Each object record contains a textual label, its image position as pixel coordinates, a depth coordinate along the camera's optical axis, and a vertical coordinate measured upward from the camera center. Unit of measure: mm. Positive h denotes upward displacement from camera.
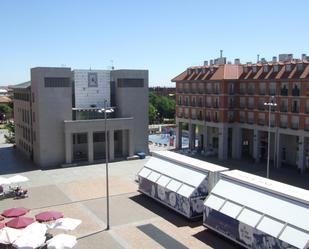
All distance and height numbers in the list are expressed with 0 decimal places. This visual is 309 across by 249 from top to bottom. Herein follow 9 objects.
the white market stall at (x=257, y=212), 20172 -7156
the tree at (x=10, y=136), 70000 -8888
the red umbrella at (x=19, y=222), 23812 -8373
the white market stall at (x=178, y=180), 27609 -7120
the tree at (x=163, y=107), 111938 -5204
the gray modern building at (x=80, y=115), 47344 -3312
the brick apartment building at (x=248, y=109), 44969 -2607
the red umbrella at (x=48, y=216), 25512 -8496
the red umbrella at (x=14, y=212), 26562 -8626
